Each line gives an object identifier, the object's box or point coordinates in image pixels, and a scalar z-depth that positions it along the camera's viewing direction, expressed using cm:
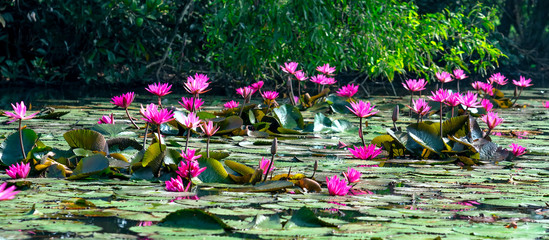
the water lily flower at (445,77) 1178
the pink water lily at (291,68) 1151
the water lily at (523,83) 1337
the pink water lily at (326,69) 1278
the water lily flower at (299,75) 1188
